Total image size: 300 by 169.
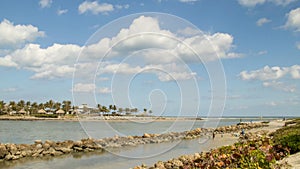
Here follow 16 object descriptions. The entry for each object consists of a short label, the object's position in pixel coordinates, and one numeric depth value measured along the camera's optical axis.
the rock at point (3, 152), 20.91
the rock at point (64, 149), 24.09
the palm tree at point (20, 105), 122.34
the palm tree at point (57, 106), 127.25
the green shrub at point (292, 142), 11.29
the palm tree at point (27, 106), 122.88
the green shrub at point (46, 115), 117.19
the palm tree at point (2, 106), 118.45
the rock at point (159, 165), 15.11
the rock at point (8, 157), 20.83
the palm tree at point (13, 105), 120.83
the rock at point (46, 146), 24.16
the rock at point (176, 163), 15.45
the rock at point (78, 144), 25.81
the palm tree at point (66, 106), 124.81
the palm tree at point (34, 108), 124.31
